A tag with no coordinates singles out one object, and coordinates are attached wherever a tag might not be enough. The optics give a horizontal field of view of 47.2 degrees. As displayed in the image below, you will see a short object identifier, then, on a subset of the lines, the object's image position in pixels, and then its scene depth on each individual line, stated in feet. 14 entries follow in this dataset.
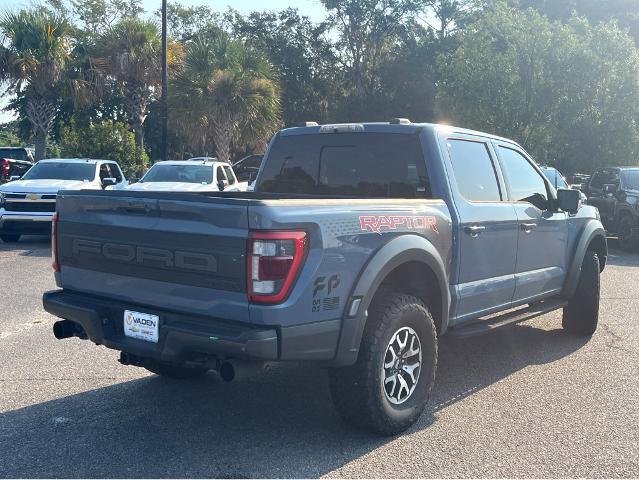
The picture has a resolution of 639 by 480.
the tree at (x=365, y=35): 138.41
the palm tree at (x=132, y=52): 81.05
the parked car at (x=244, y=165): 79.48
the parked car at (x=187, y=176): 47.34
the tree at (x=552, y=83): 77.20
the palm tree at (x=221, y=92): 80.07
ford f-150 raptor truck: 12.40
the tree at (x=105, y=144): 72.33
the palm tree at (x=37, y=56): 73.72
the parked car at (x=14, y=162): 84.07
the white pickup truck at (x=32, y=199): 44.52
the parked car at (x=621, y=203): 48.37
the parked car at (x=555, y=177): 52.49
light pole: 73.51
